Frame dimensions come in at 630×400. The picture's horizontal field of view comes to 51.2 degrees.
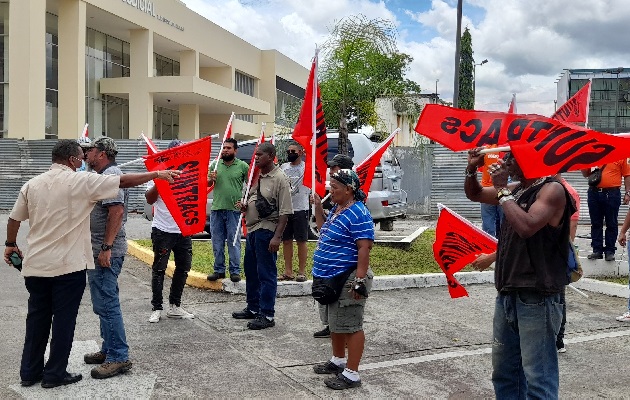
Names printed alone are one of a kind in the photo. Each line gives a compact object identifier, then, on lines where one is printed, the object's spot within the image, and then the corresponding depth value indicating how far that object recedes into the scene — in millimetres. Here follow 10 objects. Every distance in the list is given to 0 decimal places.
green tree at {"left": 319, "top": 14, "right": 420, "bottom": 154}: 12516
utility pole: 18562
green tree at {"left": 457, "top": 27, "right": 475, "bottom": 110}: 44312
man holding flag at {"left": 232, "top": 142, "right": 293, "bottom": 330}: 6809
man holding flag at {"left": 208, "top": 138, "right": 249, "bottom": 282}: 8172
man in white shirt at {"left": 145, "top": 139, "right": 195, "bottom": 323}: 6973
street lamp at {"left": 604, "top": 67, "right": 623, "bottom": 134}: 41853
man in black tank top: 3592
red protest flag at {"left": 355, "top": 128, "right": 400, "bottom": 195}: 7992
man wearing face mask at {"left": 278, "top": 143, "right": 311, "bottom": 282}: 8570
